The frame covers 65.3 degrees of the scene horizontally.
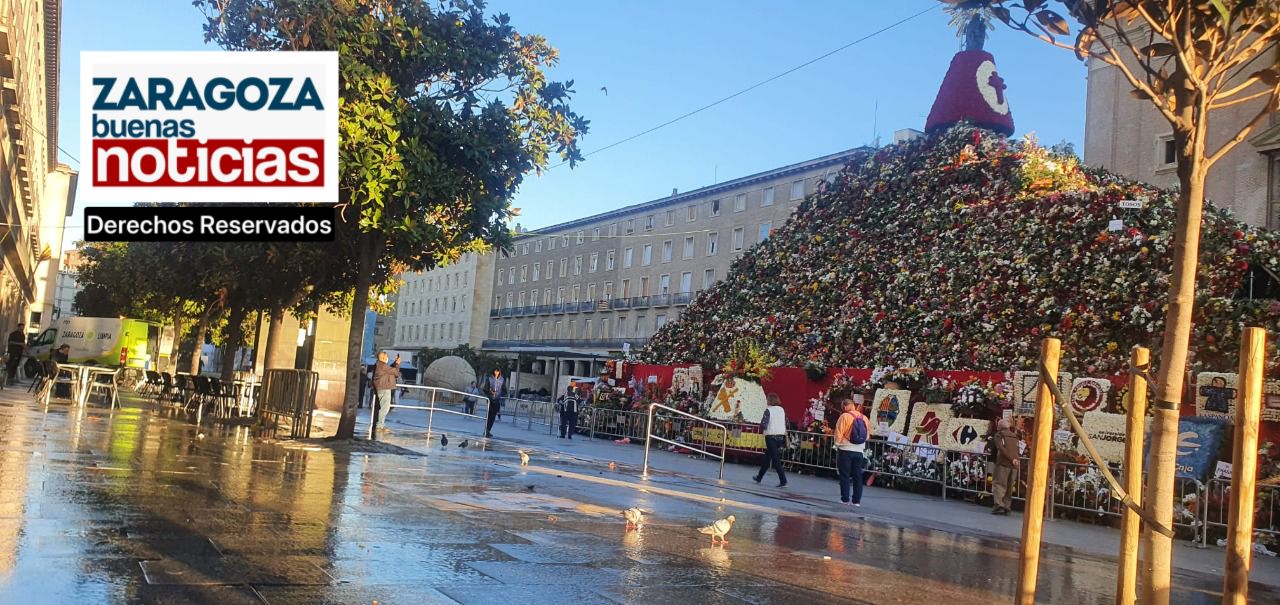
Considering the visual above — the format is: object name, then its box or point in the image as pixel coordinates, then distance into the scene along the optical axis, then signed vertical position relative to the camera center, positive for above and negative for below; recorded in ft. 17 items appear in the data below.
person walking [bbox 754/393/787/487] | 53.67 -2.21
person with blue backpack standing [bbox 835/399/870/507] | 45.96 -2.47
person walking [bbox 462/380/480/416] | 115.91 -5.33
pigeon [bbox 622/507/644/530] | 29.01 -4.07
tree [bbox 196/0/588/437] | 46.88 +11.93
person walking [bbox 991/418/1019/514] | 47.01 -2.64
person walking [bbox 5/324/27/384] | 97.75 -3.42
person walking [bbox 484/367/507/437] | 79.78 -2.89
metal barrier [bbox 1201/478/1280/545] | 38.70 -2.87
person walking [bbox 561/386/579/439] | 85.35 -3.80
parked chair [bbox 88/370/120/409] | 69.02 -5.77
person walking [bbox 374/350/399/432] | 61.00 -2.01
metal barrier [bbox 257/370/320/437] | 54.44 -3.12
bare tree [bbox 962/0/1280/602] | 14.96 +5.62
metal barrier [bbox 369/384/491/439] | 57.97 -4.27
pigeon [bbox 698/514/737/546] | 28.04 -4.07
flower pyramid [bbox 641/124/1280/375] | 52.95 +8.83
